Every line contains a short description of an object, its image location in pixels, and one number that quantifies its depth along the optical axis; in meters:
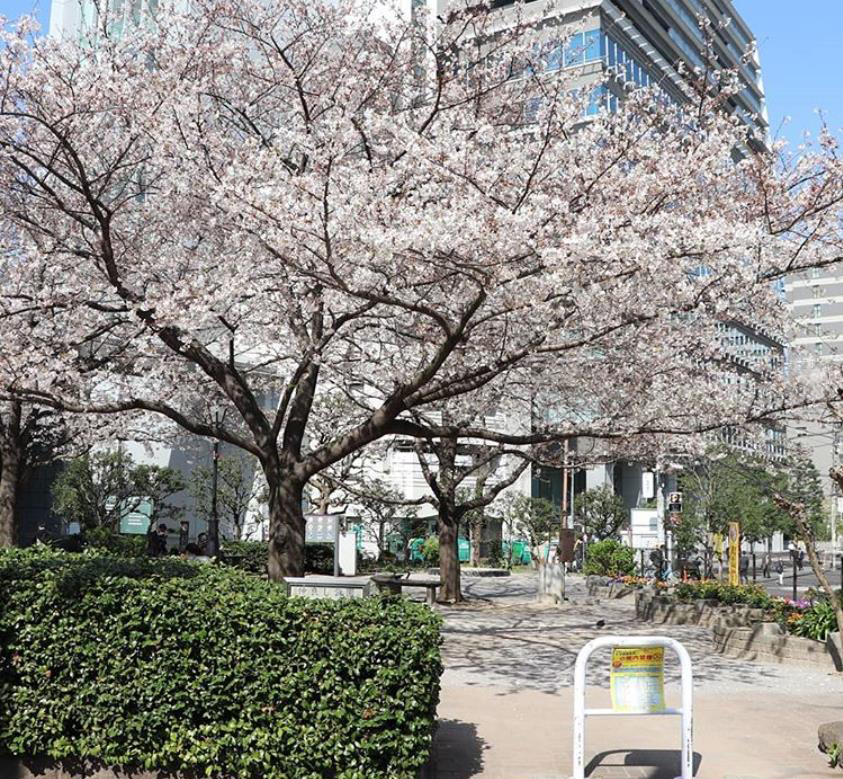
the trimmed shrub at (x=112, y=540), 23.47
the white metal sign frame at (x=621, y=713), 6.56
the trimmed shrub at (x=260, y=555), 29.53
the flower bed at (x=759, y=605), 13.63
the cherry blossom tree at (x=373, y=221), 9.28
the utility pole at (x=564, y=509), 39.53
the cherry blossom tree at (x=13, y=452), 18.78
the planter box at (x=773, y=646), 12.88
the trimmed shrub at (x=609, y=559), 31.19
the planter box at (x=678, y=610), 17.58
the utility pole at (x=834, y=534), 60.72
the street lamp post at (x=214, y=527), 26.13
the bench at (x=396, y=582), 17.50
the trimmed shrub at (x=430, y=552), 40.69
